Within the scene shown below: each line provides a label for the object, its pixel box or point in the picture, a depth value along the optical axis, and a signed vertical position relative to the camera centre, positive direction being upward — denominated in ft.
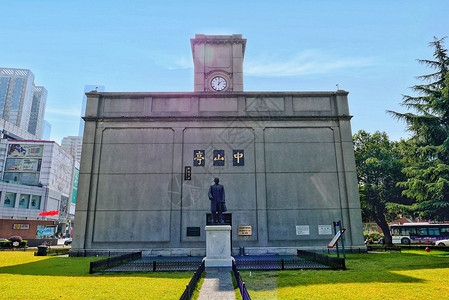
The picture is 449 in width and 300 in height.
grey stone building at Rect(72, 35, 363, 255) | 71.15 +12.92
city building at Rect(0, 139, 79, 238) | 223.71 +38.50
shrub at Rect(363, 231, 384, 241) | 193.69 -13.02
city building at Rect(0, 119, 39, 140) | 288.30 +93.95
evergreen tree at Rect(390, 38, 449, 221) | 79.10 +22.58
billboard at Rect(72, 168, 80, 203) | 357.57 +45.81
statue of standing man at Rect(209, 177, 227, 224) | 52.01 +3.06
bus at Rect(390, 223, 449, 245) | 121.29 -6.79
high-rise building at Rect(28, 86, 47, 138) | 621.72 +229.35
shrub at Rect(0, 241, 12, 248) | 112.57 -9.73
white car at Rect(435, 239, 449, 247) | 115.61 -10.00
